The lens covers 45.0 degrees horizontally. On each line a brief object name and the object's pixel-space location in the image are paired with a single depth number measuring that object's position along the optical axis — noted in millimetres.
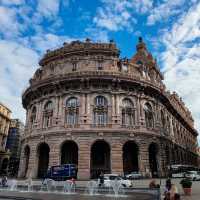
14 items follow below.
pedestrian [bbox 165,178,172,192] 14695
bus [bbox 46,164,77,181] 33353
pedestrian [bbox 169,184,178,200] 11575
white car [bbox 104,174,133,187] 24938
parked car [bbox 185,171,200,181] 38188
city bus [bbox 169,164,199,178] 40344
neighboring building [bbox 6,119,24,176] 81125
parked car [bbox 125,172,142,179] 33181
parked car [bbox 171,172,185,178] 39828
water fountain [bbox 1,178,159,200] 15867
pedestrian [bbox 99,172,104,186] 25309
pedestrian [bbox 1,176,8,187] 25784
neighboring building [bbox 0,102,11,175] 69688
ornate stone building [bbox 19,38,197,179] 37219
